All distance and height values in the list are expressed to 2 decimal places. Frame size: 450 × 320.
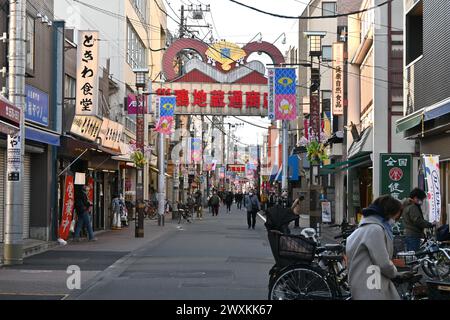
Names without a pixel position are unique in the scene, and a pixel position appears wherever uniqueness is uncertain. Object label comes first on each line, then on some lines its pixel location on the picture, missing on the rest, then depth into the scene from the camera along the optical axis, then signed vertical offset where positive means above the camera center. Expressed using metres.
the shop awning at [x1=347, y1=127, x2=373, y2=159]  27.52 +1.75
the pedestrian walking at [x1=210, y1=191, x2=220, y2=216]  49.59 -1.20
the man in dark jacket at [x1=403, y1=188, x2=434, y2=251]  12.58 -0.61
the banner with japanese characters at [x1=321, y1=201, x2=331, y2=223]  33.00 -1.16
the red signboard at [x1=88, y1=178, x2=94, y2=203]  25.64 -0.10
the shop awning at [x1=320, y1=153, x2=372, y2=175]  28.78 +1.07
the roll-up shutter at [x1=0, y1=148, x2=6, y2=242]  17.78 +0.05
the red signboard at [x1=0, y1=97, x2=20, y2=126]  12.64 +1.39
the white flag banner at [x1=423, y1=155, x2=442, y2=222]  15.21 -0.01
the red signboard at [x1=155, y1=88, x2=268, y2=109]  37.94 +4.83
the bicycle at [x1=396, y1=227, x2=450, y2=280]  11.73 -1.29
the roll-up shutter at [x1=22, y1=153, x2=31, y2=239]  19.60 -0.22
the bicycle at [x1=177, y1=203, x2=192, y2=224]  38.31 -1.47
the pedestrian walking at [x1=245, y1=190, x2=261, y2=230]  31.83 -0.93
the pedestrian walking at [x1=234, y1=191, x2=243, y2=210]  72.12 -1.40
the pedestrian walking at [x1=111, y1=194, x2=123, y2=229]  29.62 -1.05
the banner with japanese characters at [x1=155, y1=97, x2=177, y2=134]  31.94 +3.34
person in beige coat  6.40 -0.62
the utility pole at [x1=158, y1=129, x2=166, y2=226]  34.06 +0.33
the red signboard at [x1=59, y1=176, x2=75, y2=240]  20.44 -0.65
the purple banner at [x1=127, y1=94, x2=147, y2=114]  32.97 +3.92
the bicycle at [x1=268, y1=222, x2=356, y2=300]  8.91 -1.14
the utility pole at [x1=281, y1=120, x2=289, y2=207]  41.39 +1.21
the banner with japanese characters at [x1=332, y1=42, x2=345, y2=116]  33.41 +4.74
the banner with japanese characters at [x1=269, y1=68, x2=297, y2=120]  31.69 +4.39
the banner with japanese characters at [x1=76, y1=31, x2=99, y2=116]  21.08 +3.35
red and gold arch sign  38.00 +5.80
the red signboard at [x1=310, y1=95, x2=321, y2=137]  25.67 +2.71
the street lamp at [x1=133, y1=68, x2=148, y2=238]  25.06 +1.96
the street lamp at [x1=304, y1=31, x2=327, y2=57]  24.53 +5.17
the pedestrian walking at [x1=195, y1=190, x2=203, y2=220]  43.12 -1.01
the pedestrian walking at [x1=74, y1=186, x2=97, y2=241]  21.83 -0.77
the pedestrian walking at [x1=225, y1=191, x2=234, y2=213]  62.53 -1.19
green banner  25.20 +0.45
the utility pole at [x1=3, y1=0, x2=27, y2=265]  14.56 +0.75
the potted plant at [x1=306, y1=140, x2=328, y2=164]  25.30 +1.31
